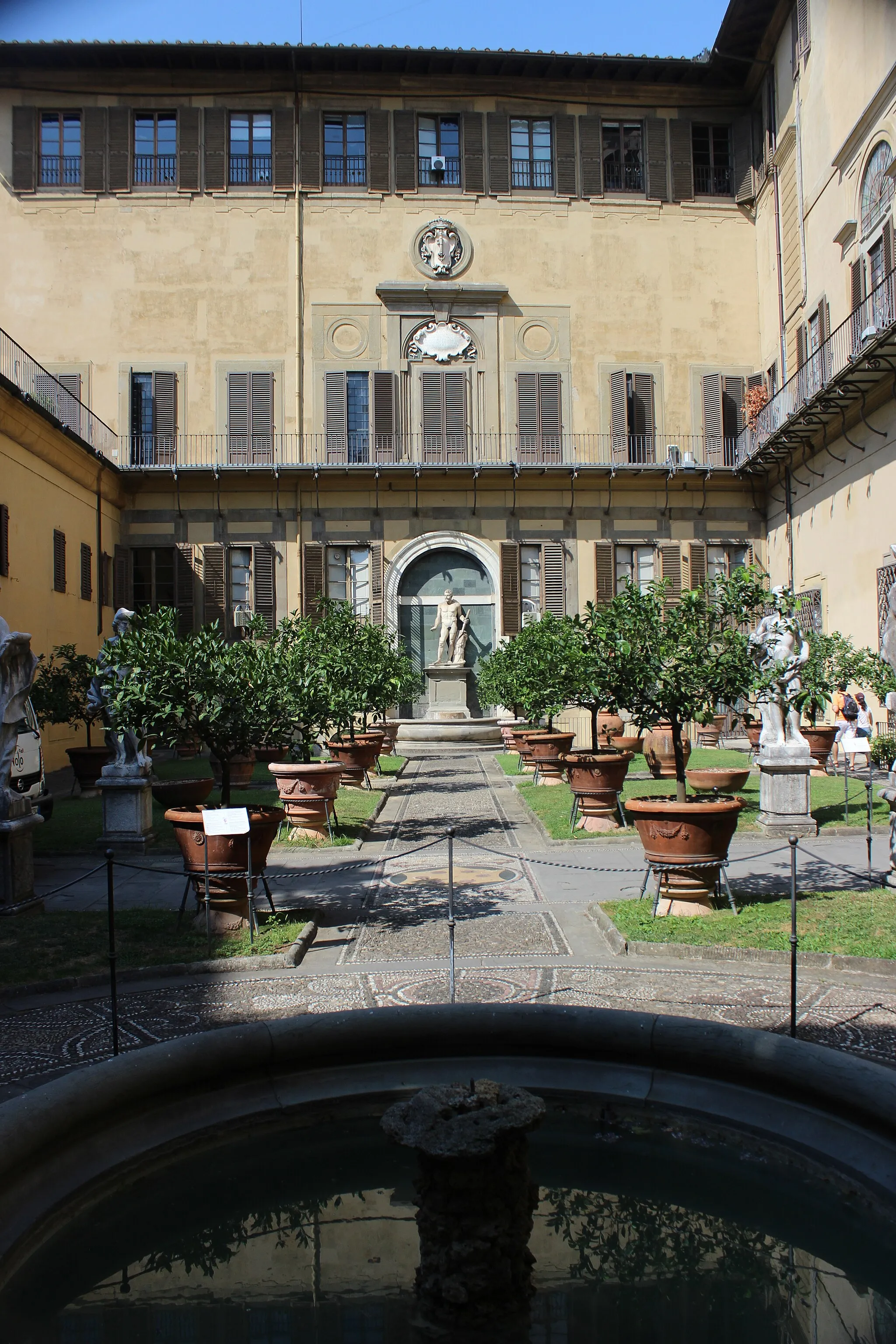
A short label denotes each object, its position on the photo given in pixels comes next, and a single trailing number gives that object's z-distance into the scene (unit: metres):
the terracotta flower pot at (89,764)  16.42
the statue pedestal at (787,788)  10.93
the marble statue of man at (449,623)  27.31
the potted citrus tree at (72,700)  15.69
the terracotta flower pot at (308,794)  10.99
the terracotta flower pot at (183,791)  11.97
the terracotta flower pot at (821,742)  17.09
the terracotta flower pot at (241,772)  16.80
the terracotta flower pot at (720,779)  12.89
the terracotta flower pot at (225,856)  7.08
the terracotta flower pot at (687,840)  7.10
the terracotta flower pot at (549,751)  15.87
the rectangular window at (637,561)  27.78
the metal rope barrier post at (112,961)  4.55
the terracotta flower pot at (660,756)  16.16
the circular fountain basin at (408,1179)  2.90
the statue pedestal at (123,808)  10.91
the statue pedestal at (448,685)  26.81
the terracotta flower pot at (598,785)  11.12
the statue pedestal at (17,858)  7.77
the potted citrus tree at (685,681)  7.19
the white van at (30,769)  10.70
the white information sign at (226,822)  6.46
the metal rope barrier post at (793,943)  4.48
